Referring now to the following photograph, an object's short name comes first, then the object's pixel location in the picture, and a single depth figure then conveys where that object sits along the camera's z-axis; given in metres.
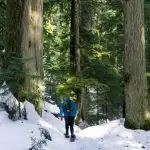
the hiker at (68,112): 14.54
